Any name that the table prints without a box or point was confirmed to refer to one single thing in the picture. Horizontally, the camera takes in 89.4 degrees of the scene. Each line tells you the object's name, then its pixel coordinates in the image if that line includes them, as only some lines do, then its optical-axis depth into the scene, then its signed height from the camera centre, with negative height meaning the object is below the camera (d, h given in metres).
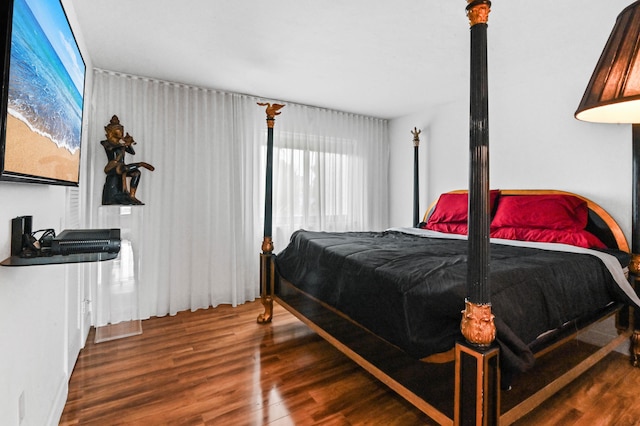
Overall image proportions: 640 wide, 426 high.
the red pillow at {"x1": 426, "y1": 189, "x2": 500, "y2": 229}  3.43 +0.15
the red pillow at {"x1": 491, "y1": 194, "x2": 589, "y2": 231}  2.74 +0.09
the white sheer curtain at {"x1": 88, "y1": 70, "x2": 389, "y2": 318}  3.18 +0.47
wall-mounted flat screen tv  0.91 +0.45
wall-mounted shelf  1.04 -0.14
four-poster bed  1.21 -0.39
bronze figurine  2.82 +0.46
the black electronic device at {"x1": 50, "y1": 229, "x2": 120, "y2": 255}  1.22 -0.09
